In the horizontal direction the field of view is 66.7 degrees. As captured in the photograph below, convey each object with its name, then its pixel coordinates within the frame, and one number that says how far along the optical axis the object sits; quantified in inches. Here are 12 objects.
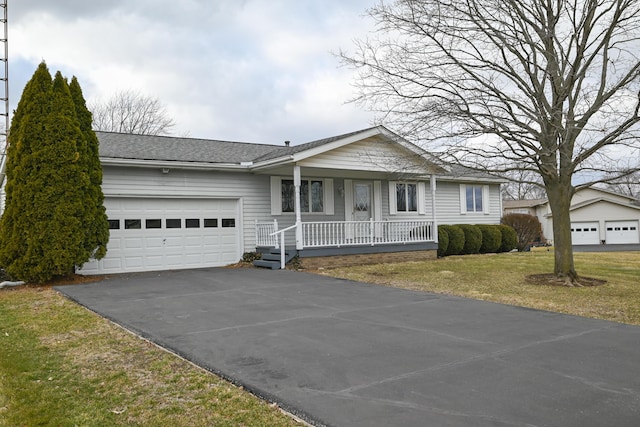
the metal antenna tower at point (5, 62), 660.3
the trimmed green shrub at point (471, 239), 735.1
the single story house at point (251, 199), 523.8
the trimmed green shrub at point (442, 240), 690.2
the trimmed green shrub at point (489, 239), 764.0
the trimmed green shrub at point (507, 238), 794.2
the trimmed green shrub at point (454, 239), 709.9
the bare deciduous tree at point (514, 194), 1964.6
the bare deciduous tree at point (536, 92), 408.8
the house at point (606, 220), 1342.3
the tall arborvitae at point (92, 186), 448.1
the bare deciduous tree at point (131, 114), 1405.0
